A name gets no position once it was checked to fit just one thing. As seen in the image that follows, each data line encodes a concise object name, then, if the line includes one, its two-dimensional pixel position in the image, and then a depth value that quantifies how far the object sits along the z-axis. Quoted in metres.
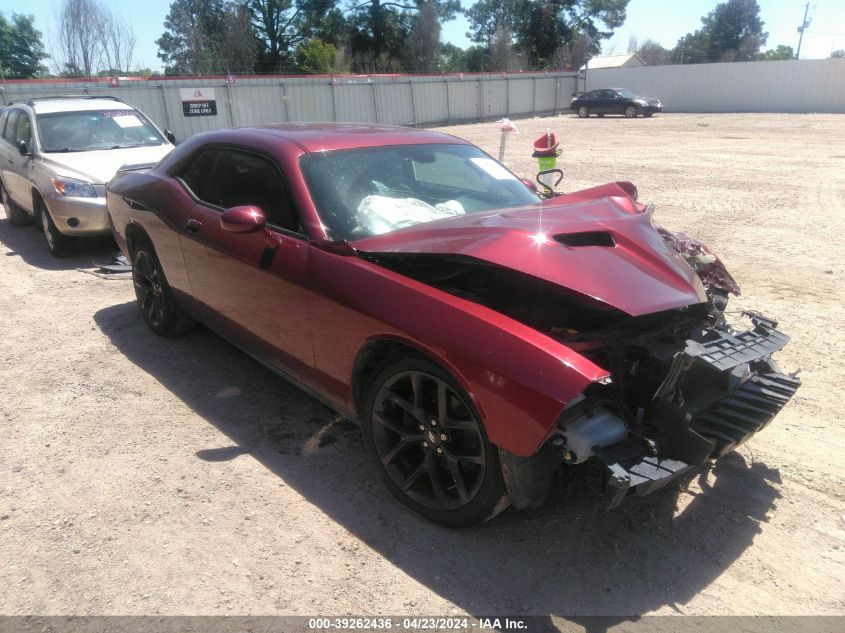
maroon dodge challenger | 2.41
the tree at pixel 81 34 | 28.53
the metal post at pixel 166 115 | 20.19
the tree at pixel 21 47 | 48.72
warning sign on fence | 20.81
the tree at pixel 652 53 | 70.88
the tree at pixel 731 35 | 72.56
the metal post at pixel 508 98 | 34.22
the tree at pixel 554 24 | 54.12
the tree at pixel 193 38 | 40.56
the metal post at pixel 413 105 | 28.59
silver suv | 7.14
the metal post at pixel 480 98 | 32.31
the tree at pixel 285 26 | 49.81
